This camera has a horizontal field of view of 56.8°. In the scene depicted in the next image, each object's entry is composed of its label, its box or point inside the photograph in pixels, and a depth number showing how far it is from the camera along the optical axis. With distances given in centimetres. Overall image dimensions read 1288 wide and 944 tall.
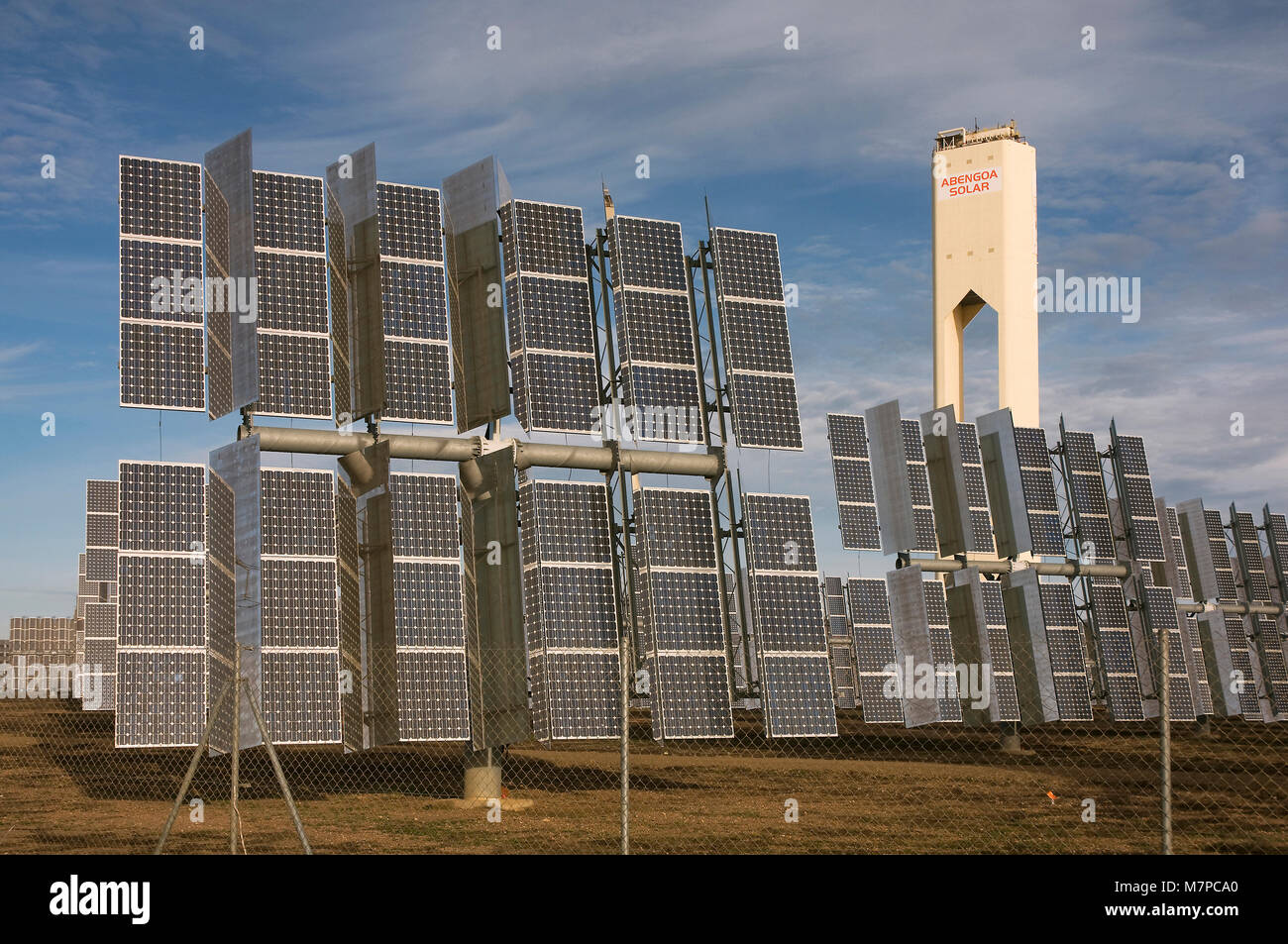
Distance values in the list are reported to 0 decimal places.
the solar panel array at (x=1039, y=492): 3219
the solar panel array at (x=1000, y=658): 3017
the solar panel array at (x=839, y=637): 5534
